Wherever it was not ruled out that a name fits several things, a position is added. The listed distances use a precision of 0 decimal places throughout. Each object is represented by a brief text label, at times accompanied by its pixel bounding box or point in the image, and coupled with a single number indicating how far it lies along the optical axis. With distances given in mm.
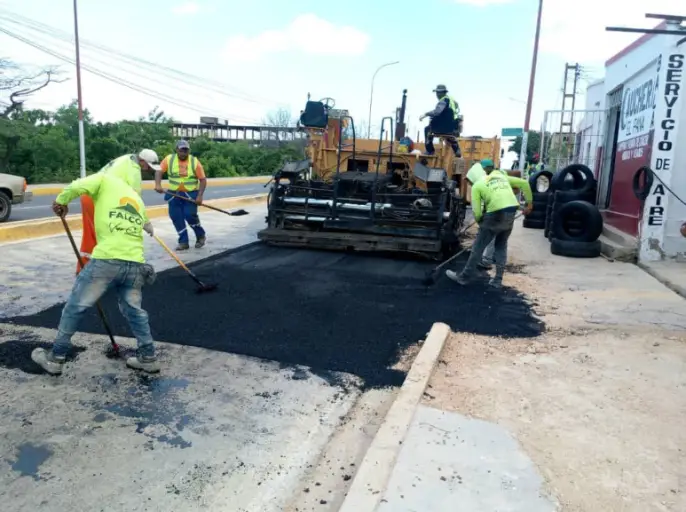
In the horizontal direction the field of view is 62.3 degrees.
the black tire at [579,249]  8812
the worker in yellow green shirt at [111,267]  3670
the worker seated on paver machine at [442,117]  9383
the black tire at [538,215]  13148
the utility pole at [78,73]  21462
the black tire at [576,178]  10547
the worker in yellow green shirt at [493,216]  6719
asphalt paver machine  8438
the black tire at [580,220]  8820
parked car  11312
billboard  8609
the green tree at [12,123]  28344
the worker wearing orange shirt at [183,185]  8430
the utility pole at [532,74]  19844
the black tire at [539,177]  13039
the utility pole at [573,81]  40344
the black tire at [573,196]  10367
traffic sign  19500
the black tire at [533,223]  13234
